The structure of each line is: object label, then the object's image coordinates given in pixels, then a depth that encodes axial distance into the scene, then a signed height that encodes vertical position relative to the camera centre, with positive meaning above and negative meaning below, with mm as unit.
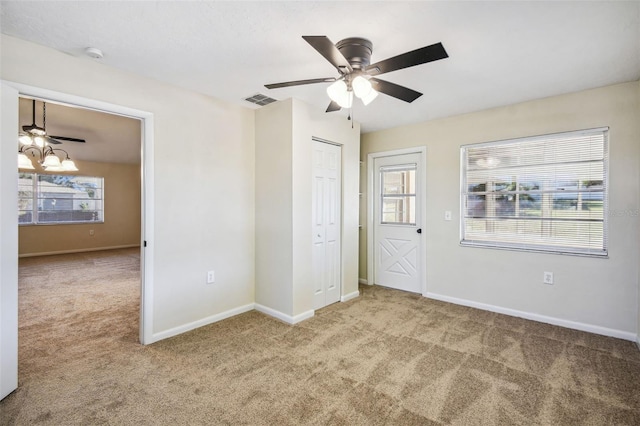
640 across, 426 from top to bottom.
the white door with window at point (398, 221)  4391 -166
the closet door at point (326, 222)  3689 -160
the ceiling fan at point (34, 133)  3824 +959
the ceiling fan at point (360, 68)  1803 +910
